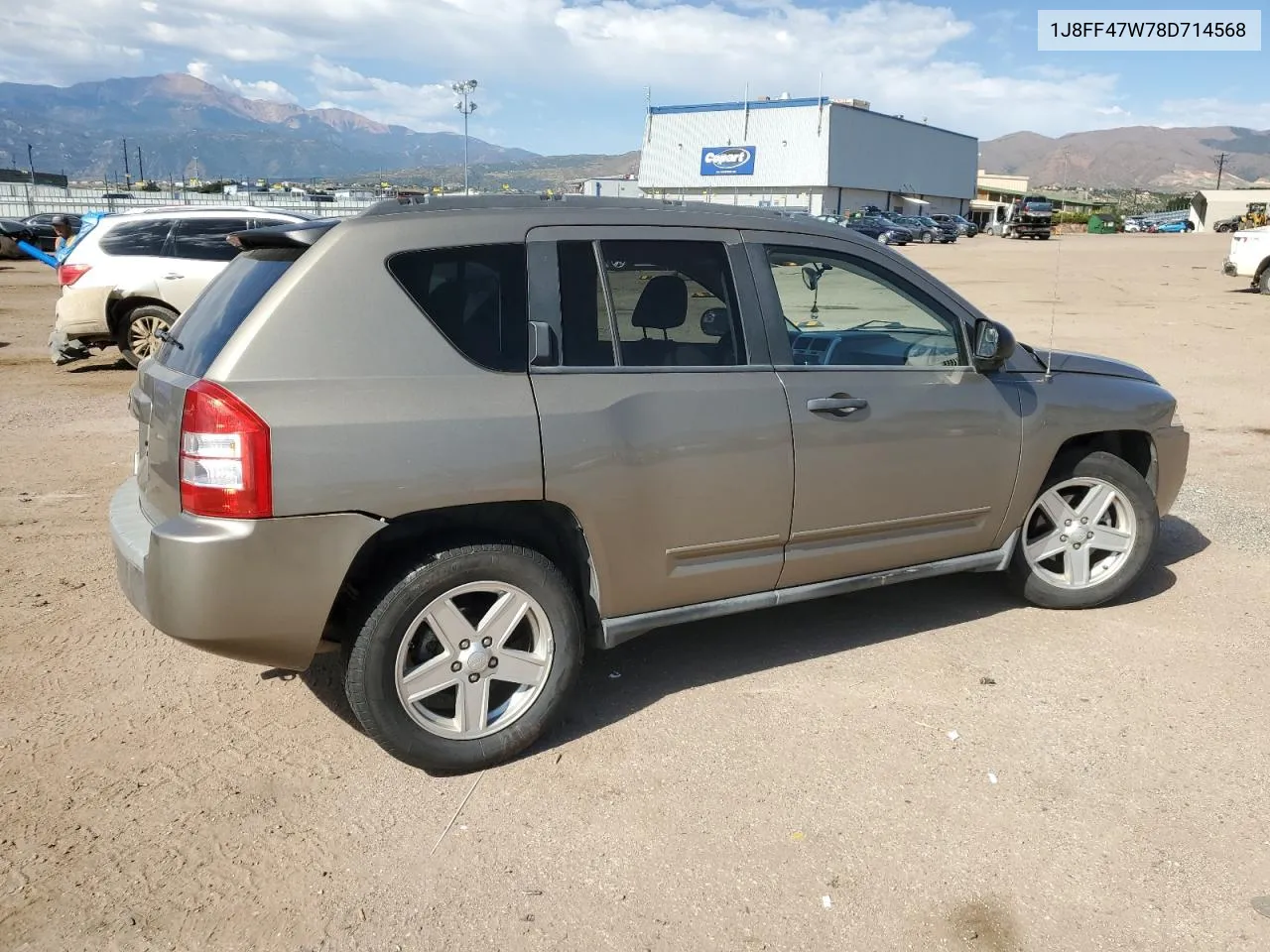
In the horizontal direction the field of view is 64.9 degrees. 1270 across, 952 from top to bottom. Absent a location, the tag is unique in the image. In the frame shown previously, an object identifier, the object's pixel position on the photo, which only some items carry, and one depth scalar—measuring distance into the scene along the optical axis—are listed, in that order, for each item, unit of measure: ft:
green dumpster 265.54
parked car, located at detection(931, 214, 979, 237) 204.29
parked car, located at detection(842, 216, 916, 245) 170.09
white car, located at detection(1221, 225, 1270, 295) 69.87
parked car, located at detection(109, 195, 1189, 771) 9.92
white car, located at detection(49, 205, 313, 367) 35.60
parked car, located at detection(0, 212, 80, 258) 115.13
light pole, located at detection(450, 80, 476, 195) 170.81
